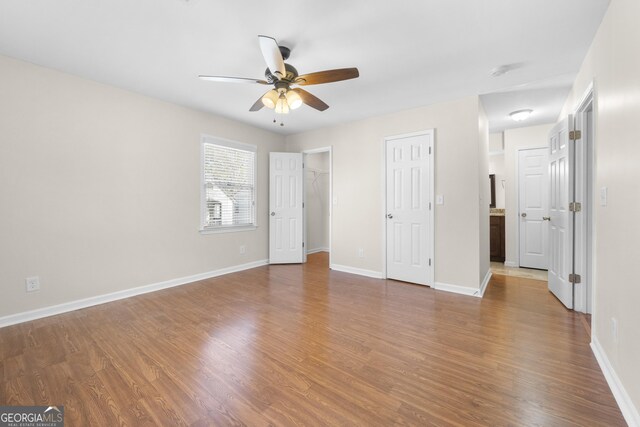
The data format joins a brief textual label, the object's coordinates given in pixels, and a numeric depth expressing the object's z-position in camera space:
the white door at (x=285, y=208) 4.98
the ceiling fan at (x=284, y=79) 1.97
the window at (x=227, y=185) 4.07
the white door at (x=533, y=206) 4.47
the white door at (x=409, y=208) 3.64
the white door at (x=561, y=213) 2.80
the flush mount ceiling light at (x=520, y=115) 3.78
